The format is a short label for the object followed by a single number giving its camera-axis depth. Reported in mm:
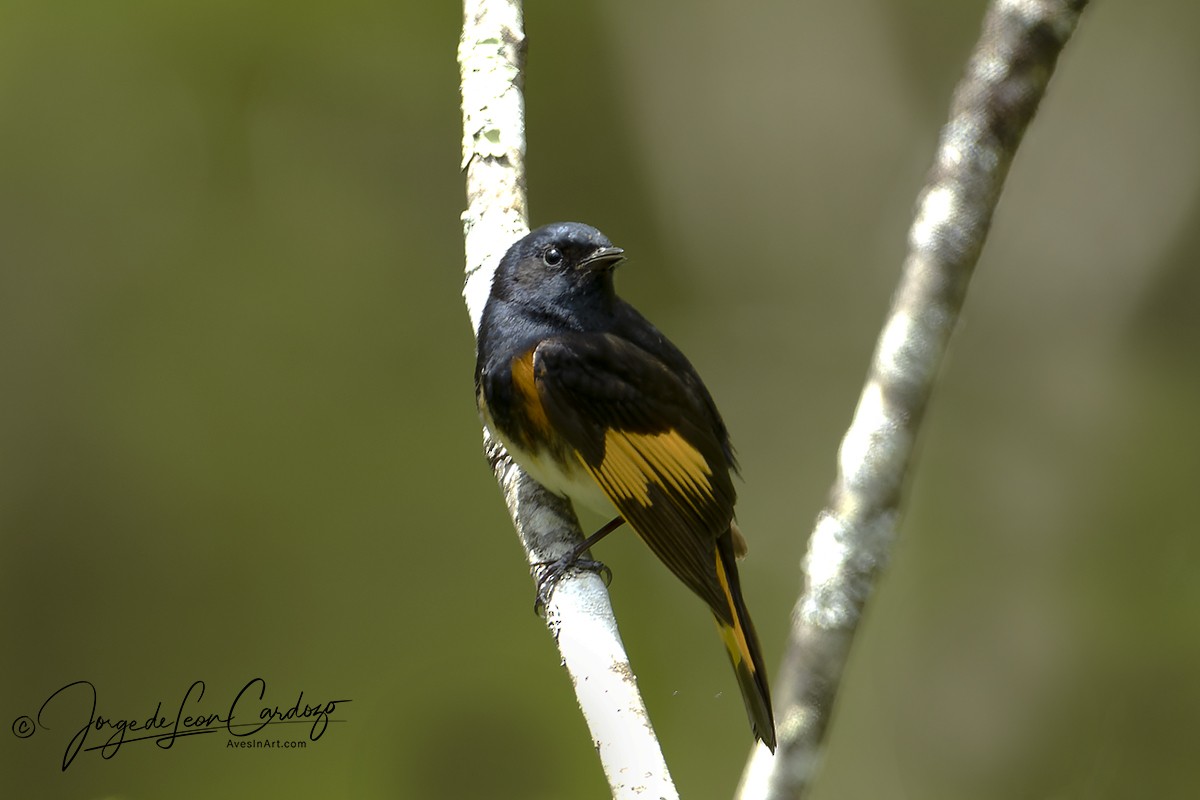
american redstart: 5160
